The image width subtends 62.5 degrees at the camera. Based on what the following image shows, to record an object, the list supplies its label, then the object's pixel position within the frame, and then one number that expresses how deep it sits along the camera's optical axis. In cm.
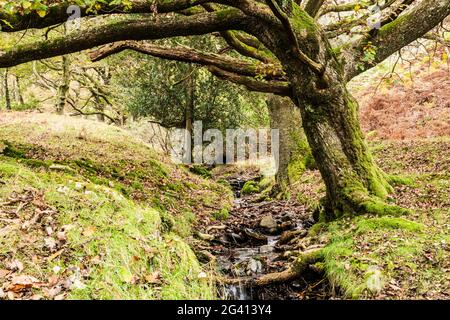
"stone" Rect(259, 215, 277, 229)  898
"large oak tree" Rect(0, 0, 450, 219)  670
